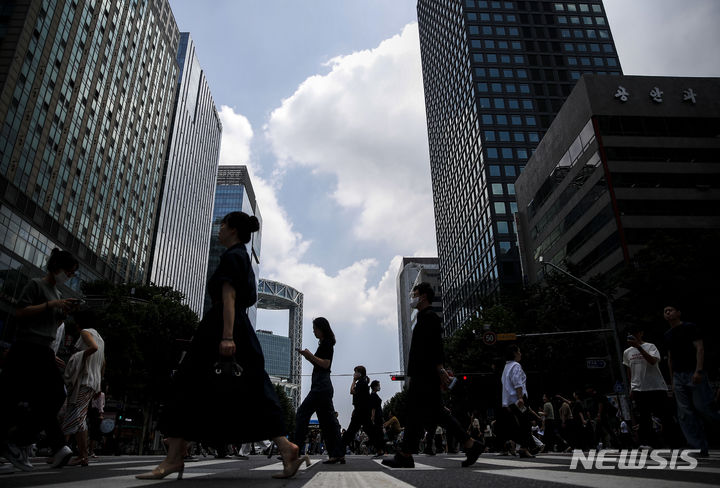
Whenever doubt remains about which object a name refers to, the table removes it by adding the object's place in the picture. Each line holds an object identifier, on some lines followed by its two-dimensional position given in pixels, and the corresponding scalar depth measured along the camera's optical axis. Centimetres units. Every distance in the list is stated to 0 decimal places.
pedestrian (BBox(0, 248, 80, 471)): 389
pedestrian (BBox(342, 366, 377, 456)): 787
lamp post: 1861
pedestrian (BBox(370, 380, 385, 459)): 907
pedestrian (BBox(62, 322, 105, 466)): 559
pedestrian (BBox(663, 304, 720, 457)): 536
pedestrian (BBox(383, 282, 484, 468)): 432
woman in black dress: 289
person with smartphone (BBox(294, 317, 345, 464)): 585
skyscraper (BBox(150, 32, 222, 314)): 6669
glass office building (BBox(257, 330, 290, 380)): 19730
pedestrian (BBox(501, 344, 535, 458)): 719
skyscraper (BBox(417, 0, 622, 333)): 7012
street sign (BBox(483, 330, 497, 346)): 2234
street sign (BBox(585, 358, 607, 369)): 1884
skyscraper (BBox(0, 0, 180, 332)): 3125
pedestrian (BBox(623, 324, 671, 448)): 619
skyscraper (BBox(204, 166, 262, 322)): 10432
